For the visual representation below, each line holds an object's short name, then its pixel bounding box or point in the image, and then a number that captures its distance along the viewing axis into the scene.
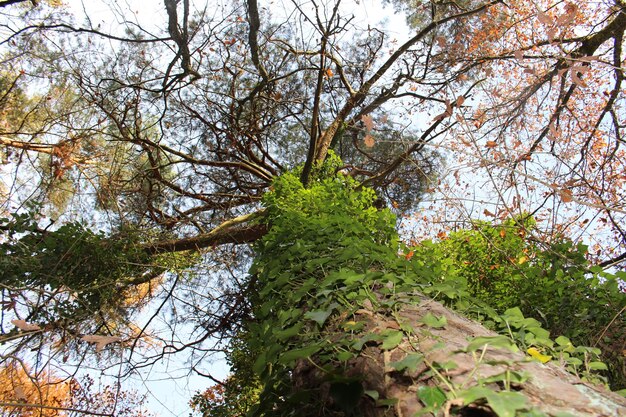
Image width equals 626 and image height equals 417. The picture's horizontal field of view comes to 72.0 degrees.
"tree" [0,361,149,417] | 2.65
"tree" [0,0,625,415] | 3.25
